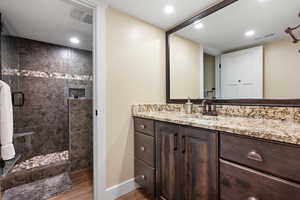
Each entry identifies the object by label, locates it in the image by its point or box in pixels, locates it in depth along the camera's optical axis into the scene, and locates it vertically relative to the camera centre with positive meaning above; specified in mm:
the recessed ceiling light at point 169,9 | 1496 +1030
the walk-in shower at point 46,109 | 1848 -177
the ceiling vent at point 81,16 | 1655 +1087
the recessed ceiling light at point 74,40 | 2470 +1127
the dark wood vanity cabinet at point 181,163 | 893 -515
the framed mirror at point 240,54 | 1045 +442
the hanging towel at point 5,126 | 960 -194
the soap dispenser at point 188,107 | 1635 -102
